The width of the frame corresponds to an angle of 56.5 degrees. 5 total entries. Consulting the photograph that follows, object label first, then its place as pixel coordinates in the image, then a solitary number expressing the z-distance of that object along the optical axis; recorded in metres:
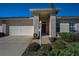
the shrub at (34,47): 4.22
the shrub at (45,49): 3.46
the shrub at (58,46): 4.50
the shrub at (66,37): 6.71
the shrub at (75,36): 6.90
